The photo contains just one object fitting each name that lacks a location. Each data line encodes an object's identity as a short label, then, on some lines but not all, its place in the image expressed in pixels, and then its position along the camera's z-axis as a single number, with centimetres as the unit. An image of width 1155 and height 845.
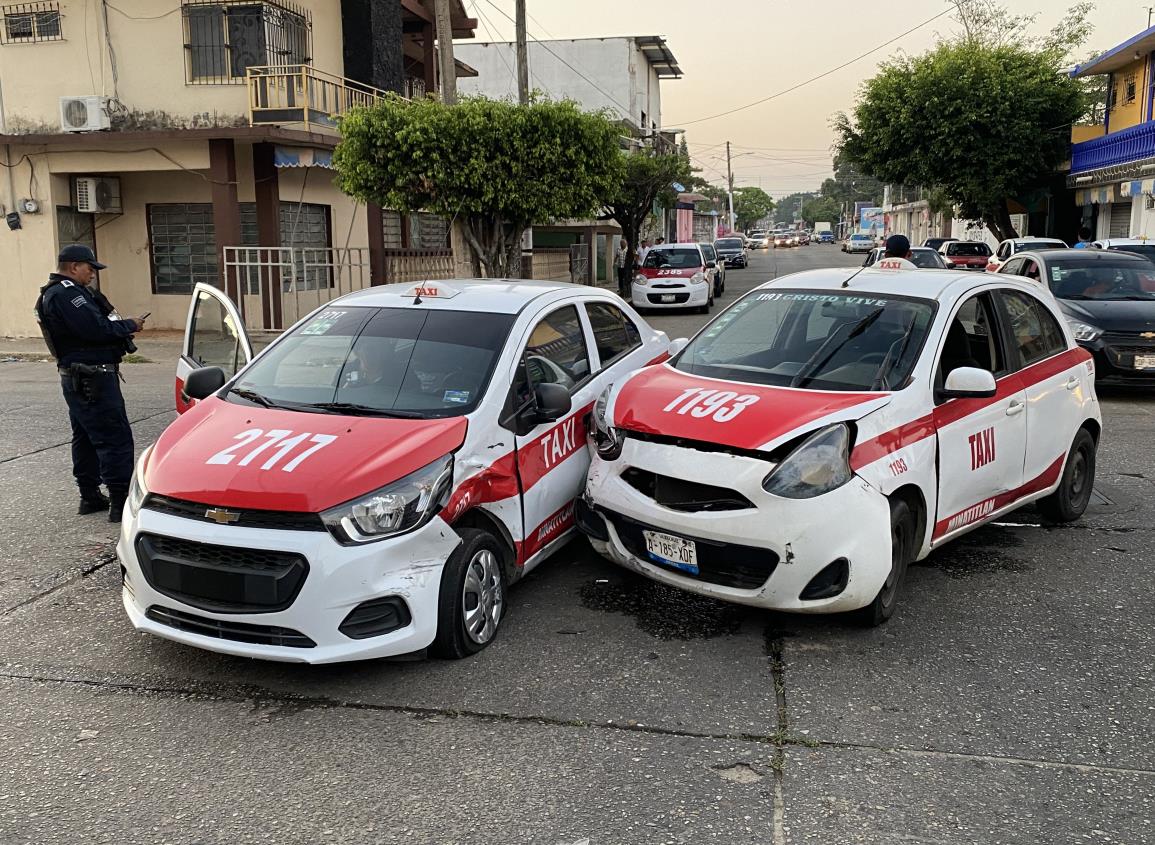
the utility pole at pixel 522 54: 2223
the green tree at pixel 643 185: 3141
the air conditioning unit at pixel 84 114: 1716
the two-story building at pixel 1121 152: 2569
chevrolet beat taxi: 402
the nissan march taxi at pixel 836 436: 448
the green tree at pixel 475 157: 1491
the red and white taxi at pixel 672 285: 2414
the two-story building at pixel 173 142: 1733
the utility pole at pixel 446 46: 1742
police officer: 629
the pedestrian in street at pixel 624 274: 3123
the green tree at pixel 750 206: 13588
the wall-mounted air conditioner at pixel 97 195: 1822
